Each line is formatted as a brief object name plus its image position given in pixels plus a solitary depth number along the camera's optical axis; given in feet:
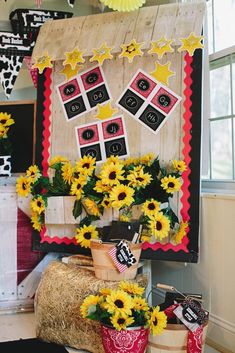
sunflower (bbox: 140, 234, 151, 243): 7.61
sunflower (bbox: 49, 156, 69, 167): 8.41
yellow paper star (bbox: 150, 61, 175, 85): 7.96
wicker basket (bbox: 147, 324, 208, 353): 6.12
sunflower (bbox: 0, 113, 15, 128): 9.61
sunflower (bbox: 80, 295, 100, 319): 6.37
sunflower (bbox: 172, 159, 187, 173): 7.57
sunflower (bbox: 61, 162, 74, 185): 8.08
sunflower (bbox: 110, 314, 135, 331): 5.90
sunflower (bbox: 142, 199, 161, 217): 7.31
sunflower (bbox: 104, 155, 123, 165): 7.84
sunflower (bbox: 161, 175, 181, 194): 7.42
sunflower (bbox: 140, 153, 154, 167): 7.85
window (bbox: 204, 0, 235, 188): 8.10
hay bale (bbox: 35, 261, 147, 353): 6.97
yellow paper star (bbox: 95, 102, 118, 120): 8.34
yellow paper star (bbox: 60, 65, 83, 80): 8.64
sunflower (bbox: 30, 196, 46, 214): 8.27
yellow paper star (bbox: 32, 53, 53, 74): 8.49
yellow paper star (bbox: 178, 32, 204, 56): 7.54
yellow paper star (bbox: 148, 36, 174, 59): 7.63
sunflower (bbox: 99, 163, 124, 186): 7.44
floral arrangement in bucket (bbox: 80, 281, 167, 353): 5.95
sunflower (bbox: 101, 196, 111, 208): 7.62
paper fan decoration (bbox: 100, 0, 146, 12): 7.88
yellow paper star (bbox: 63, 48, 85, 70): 8.30
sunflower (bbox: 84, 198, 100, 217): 7.79
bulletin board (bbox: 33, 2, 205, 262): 7.70
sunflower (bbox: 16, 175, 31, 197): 8.36
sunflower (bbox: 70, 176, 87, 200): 7.82
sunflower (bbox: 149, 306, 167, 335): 5.98
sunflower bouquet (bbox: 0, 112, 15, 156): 9.50
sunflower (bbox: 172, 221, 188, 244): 7.57
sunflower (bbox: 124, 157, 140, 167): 7.95
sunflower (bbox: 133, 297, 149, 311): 6.15
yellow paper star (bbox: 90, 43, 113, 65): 8.02
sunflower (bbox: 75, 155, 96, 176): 7.87
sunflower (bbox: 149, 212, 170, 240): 7.25
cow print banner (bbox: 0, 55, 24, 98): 10.75
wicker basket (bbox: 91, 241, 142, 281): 6.92
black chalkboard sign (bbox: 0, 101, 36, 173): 10.10
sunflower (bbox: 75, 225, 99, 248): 7.88
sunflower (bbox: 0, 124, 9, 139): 9.46
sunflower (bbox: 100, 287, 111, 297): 6.47
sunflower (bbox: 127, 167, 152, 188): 7.39
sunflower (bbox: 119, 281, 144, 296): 6.41
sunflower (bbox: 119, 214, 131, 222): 7.70
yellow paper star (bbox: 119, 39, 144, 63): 7.84
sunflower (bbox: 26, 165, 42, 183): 8.38
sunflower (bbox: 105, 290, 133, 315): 5.94
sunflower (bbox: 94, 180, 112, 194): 7.55
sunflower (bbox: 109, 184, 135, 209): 7.23
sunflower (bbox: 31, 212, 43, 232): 8.55
